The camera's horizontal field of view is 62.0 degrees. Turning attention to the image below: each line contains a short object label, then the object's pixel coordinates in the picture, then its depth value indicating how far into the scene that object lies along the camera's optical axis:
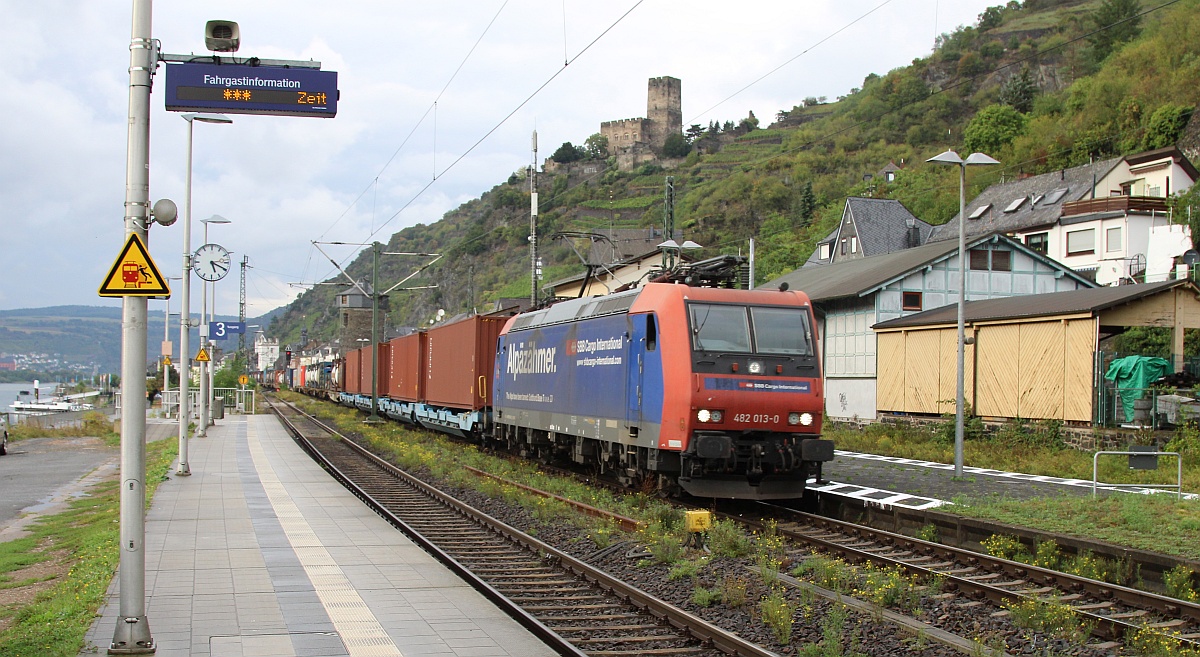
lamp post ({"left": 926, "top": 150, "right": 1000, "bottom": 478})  16.72
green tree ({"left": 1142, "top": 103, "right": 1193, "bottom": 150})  58.59
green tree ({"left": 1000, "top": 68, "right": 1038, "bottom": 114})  94.81
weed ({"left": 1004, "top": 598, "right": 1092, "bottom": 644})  7.70
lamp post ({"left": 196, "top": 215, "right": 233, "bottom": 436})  28.72
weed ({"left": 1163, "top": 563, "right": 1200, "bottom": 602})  8.92
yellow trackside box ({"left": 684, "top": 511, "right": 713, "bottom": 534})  11.27
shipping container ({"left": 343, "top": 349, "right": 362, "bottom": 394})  49.68
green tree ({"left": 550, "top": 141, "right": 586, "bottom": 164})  175.62
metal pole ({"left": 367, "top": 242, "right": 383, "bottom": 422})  36.41
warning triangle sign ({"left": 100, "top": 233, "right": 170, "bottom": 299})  7.03
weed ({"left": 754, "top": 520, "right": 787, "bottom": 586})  9.48
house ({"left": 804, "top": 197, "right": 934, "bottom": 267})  56.66
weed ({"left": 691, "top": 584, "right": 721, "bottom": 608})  8.86
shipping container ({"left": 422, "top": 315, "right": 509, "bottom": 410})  25.20
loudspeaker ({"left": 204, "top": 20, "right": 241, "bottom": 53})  8.31
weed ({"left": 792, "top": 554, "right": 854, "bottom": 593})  9.59
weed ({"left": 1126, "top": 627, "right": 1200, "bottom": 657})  6.91
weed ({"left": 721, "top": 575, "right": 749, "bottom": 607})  8.70
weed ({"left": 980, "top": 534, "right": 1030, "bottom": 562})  10.99
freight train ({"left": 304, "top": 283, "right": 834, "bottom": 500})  13.43
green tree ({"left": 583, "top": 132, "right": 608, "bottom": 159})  173.50
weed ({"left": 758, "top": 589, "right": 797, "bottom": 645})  7.65
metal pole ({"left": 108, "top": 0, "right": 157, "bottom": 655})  6.95
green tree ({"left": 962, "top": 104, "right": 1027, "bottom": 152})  83.62
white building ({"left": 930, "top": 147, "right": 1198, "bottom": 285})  45.39
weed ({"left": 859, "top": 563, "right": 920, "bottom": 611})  8.77
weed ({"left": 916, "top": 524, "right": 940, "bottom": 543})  12.15
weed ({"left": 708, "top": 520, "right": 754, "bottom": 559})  10.95
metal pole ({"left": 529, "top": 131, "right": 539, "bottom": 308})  31.84
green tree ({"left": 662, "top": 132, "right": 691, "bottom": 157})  163.75
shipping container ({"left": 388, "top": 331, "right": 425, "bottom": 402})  33.31
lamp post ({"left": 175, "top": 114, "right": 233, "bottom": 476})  21.16
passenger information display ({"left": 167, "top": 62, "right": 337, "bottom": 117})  8.36
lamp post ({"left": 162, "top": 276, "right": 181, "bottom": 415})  38.47
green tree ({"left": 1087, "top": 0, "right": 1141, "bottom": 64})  91.25
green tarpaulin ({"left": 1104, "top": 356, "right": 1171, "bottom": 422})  19.78
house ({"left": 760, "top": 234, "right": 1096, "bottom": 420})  29.27
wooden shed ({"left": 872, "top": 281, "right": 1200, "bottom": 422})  20.41
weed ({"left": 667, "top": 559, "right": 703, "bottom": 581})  9.91
